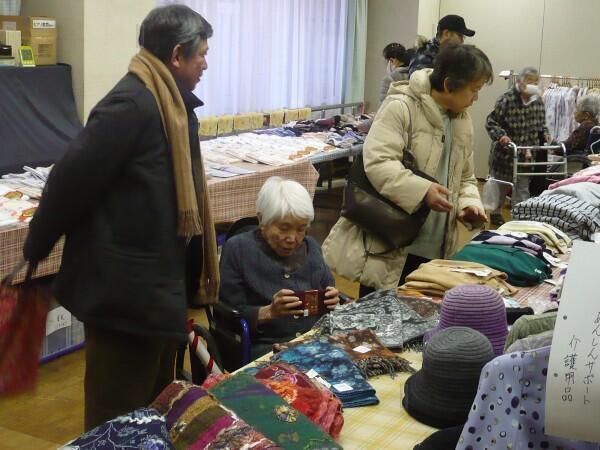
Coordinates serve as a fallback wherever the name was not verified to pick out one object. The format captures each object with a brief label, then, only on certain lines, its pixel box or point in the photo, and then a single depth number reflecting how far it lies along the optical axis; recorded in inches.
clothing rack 388.2
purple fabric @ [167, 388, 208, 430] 62.7
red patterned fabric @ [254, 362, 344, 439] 73.0
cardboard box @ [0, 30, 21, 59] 192.9
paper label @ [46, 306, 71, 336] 167.3
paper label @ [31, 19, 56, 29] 202.8
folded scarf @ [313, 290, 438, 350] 98.0
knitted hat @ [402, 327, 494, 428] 72.9
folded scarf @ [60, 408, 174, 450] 59.0
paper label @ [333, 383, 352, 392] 81.8
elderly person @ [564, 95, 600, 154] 325.4
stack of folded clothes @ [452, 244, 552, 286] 122.3
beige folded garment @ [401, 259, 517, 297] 114.0
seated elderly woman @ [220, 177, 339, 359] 118.5
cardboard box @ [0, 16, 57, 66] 199.5
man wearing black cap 238.7
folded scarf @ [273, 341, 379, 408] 81.8
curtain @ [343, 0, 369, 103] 389.4
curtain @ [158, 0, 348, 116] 295.8
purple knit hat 84.2
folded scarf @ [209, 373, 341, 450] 65.7
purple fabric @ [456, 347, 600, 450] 53.4
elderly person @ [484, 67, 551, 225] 313.6
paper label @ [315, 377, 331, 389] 82.1
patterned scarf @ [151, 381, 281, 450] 60.6
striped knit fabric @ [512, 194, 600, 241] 147.5
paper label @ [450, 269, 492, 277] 117.4
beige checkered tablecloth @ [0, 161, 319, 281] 151.5
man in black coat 86.4
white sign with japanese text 46.4
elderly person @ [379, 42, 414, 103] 304.0
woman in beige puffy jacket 129.1
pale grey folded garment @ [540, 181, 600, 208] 154.8
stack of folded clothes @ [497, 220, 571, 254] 138.8
